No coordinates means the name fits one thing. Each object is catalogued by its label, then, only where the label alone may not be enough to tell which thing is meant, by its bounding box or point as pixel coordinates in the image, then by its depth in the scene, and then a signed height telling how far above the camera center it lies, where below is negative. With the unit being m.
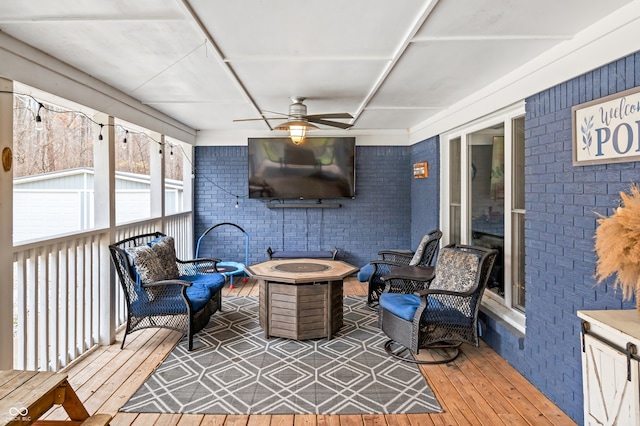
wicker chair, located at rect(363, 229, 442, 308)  4.59 -0.66
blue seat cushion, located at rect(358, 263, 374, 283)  4.96 -0.84
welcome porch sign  2.07 +0.47
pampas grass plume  1.67 -0.15
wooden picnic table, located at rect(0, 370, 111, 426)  1.62 -0.86
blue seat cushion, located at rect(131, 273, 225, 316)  3.58 -0.89
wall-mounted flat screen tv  6.28 +0.69
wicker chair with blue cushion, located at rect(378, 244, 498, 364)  3.27 -0.90
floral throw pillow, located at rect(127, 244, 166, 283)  3.64 -0.53
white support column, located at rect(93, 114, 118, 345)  3.73 +0.02
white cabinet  1.62 -0.72
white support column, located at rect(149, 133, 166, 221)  5.00 +0.46
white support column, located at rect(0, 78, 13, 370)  2.49 -0.13
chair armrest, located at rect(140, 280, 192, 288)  3.54 -0.69
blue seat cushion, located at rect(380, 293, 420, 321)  3.35 -0.87
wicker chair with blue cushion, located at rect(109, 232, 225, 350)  3.57 -0.84
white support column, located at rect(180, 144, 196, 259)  6.41 +0.50
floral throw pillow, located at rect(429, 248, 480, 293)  3.40 -0.57
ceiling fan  3.84 +0.90
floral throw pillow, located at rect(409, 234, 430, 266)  4.59 -0.51
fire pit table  3.73 -0.92
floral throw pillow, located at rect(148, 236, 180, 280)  4.03 -0.49
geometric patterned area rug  2.64 -1.34
